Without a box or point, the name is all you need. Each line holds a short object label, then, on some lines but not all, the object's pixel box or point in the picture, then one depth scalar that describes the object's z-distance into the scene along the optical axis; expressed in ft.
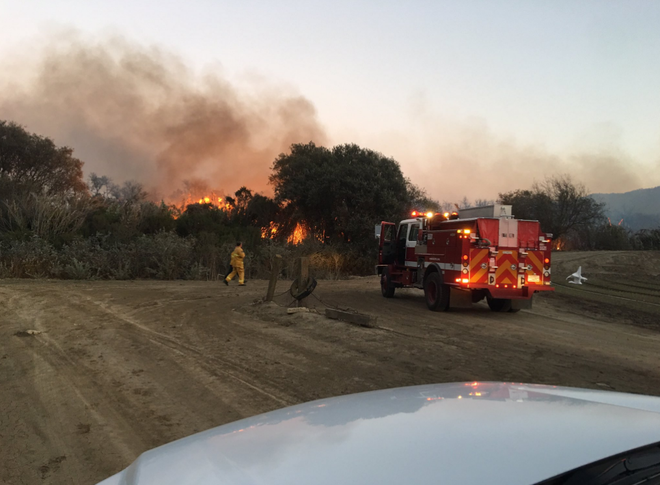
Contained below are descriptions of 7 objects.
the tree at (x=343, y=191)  108.99
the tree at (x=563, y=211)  163.22
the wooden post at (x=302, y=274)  39.86
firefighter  63.91
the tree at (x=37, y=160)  130.09
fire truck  41.29
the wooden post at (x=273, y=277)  41.32
